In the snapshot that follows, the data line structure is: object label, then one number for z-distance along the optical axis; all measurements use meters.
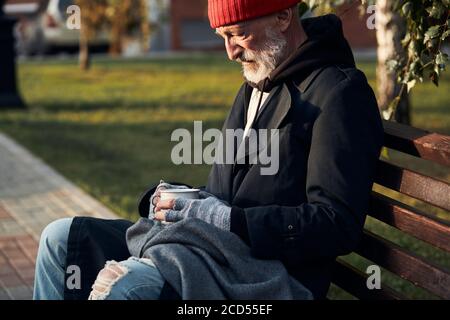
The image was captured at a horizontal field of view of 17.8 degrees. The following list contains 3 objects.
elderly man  4.17
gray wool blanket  4.06
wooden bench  4.29
